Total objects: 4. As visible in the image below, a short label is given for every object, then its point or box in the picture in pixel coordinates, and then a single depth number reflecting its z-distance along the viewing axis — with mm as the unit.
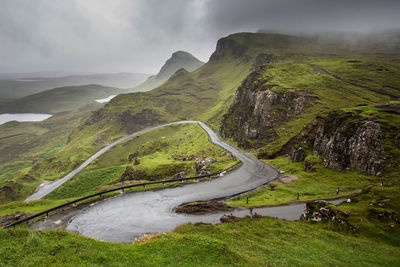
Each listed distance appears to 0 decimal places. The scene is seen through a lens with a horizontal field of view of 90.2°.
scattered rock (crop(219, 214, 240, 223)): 30739
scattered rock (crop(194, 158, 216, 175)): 71294
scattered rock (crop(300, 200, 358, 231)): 29812
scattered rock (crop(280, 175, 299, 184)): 56625
